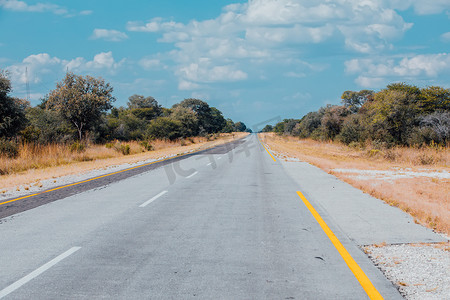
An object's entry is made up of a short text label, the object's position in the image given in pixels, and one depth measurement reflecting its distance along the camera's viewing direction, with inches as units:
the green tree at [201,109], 3897.6
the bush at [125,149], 1303.6
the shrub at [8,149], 773.9
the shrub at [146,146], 1565.0
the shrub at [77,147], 1015.9
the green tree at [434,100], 1449.3
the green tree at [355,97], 2903.5
